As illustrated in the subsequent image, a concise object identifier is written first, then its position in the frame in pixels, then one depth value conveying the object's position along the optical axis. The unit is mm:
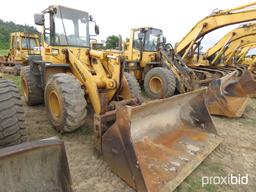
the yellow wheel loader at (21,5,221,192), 2346
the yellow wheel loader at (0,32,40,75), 12453
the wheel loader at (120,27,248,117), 5016
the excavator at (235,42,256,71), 17253
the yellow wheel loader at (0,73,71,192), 1409
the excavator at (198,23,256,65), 9180
